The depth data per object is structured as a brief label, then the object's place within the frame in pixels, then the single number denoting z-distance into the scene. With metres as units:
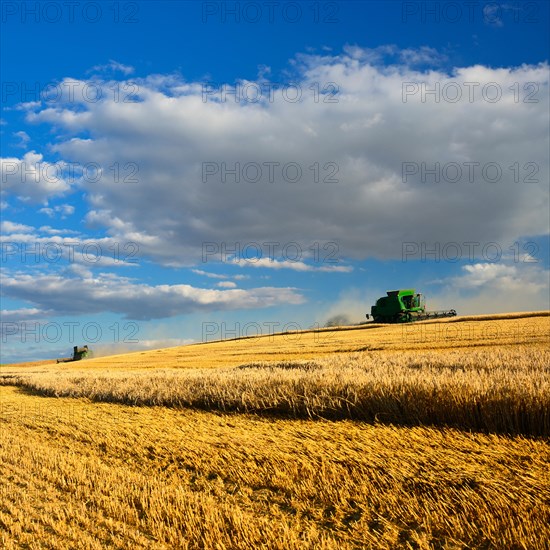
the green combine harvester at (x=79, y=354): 59.84
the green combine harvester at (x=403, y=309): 49.38
